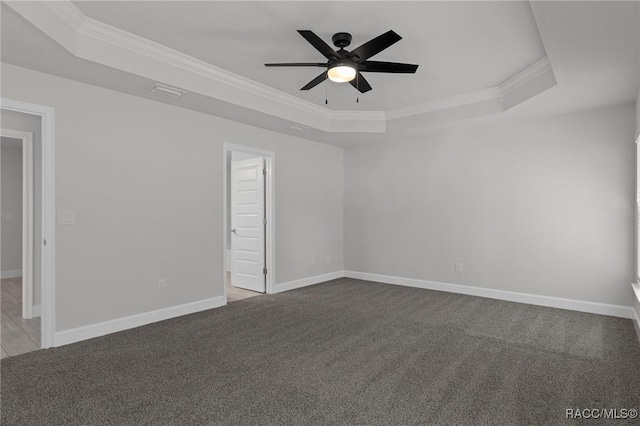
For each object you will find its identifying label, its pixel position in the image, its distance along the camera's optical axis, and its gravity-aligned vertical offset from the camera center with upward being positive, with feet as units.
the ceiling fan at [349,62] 9.23 +4.17
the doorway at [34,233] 11.11 -0.69
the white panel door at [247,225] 18.90 -0.62
